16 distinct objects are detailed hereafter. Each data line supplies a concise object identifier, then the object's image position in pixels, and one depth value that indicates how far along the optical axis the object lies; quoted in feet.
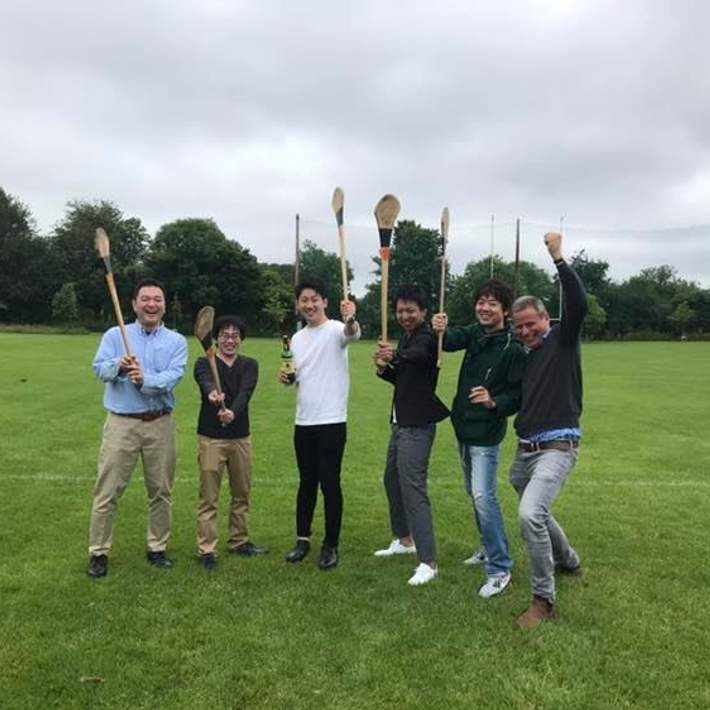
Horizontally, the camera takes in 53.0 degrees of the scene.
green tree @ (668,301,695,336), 275.18
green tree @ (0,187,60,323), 242.37
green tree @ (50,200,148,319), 244.83
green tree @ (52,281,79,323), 226.58
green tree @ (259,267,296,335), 239.30
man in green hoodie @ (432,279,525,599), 17.92
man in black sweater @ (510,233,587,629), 16.11
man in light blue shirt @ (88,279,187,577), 19.20
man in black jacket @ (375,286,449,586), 19.03
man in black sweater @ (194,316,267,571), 20.16
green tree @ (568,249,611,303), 297.33
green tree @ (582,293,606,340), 249.75
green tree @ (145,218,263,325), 246.47
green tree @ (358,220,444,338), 196.34
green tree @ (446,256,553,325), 214.28
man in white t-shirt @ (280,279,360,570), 20.15
